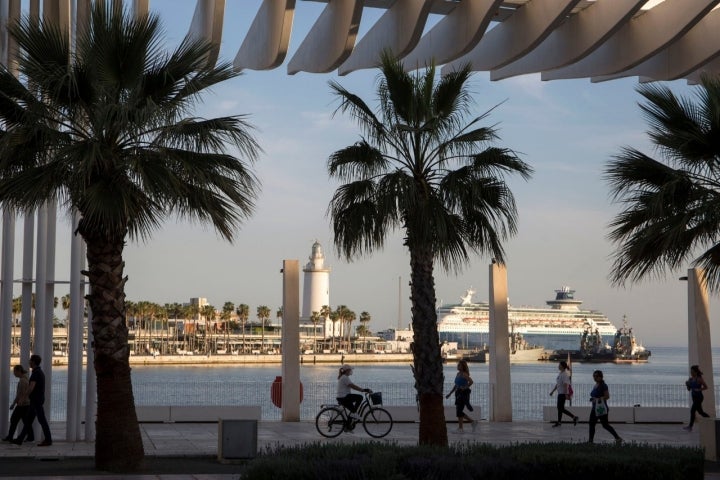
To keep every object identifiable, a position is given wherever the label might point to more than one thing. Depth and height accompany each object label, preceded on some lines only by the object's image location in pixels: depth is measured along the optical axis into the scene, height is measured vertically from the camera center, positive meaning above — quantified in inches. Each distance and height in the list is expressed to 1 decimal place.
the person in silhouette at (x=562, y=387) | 864.3 -47.8
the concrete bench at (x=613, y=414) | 944.9 -76.4
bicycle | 764.6 -65.9
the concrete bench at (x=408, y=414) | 909.8 -73.1
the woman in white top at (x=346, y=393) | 770.2 -46.7
